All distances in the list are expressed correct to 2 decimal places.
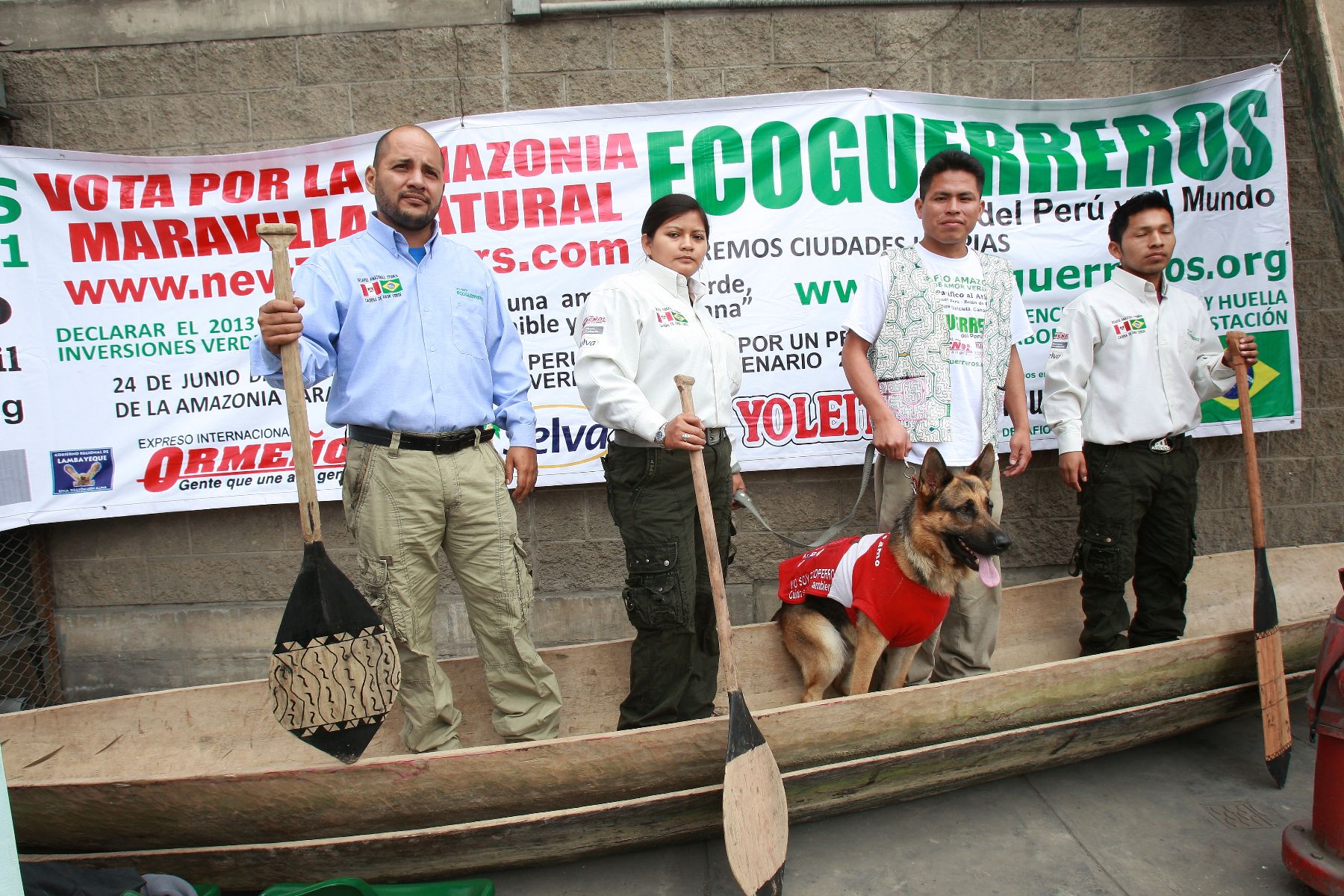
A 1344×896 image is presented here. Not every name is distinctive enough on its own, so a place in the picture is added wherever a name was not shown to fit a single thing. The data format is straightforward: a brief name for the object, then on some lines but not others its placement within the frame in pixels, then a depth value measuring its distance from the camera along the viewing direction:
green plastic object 2.21
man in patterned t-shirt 3.15
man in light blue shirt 2.70
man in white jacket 3.42
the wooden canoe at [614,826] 2.35
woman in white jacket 2.79
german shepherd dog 2.89
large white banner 4.04
